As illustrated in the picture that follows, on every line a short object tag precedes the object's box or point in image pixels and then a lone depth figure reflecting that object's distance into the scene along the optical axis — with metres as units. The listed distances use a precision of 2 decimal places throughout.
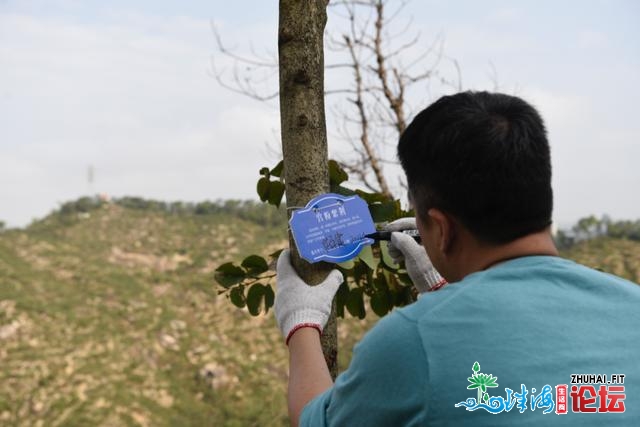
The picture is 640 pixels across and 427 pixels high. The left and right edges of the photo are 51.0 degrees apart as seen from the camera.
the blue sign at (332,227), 1.54
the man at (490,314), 0.90
